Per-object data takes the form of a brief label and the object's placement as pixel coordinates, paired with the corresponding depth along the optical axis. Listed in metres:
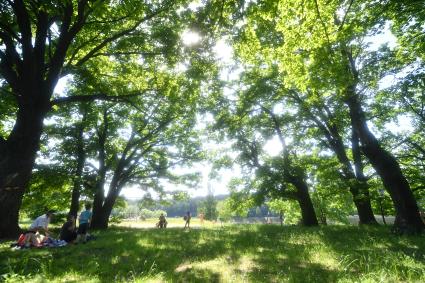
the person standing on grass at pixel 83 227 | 13.20
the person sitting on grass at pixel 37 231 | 11.19
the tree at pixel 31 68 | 11.00
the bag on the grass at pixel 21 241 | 10.71
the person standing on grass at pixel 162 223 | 32.67
